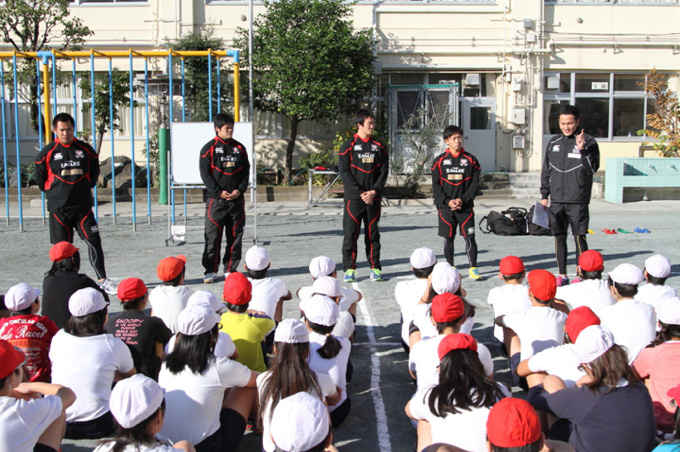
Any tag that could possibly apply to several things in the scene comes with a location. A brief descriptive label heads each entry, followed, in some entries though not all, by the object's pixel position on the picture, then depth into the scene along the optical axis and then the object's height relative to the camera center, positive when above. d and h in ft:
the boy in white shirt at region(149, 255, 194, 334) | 16.14 -3.40
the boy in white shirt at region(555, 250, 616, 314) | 16.83 -3.42
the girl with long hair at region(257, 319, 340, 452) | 11.20 -3.65
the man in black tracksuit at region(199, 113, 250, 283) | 26.76 -1.63
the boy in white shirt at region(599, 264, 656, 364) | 13.94 -3.50
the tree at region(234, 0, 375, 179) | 53.98 +7.39
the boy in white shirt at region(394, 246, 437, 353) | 17.43 -3.51
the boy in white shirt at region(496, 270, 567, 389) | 14.44 -3.62
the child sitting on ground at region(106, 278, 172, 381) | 13.98 -3.74
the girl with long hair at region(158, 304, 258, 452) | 11.45 -3.89
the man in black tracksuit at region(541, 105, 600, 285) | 25.18 -1.10
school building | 61.93 +9.09
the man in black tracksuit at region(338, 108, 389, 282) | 27.02 -1.38
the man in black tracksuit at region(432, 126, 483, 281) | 26.73 -1.61
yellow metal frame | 34.55 +5.06
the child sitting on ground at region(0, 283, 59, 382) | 13.19 -3.47
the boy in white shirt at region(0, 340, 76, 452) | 9.60 -3.79
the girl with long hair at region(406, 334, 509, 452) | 10.16 -3.69
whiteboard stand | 32.96 +0.16
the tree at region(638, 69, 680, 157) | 58.49 +3.00
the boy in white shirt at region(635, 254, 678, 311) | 16.14 -3.24
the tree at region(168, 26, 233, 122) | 58.54 +6.37
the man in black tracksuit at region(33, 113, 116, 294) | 24.56 -1.32
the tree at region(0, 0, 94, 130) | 50.80 +9.47
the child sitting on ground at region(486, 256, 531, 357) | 16.18 -3.49
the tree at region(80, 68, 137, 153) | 54.85 +4.72
